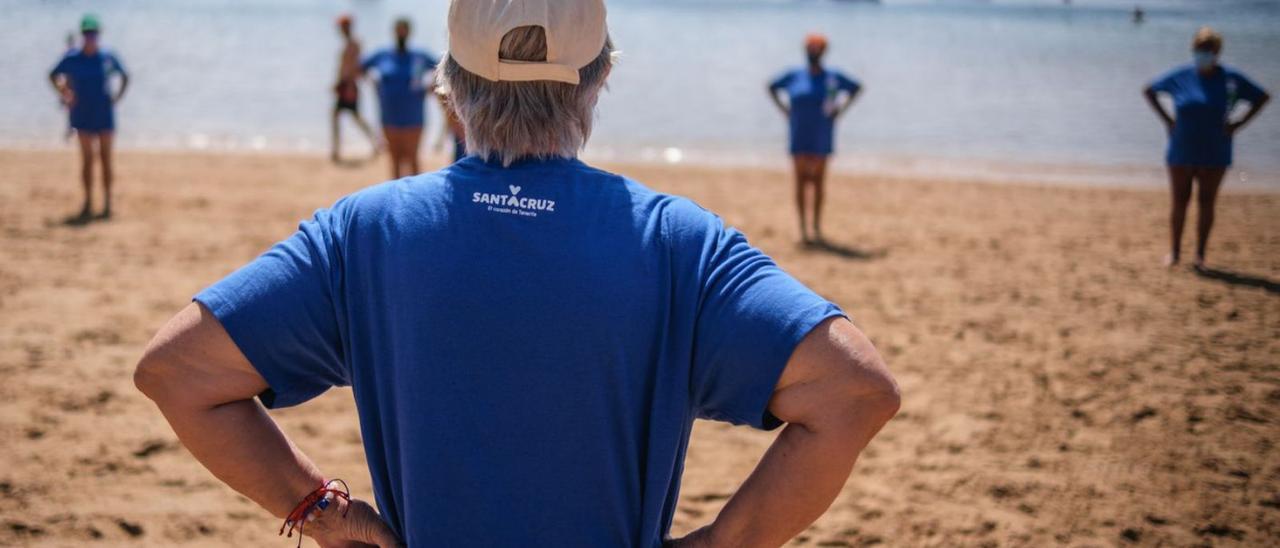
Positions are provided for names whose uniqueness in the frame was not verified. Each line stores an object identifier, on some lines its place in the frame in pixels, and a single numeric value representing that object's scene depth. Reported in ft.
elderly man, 4.52
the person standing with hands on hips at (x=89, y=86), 31.94
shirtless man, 47.96
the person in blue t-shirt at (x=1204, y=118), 27.71
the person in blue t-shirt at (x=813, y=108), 31.99
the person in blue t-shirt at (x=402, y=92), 32.32
